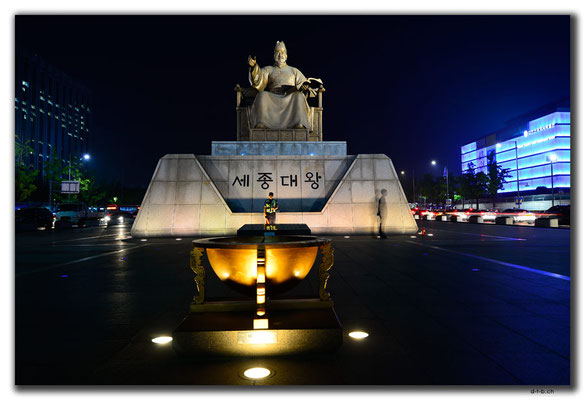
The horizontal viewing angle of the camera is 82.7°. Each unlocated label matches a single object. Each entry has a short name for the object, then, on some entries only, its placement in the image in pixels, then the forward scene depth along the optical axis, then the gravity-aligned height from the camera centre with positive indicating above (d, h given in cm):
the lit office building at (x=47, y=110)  8288 +2720
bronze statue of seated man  1839 +563
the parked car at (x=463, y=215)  3558 -142
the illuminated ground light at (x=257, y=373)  241 -126
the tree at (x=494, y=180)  5875 +392
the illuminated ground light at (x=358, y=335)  317 -128
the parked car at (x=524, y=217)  2834 -129
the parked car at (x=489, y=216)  3303 -139
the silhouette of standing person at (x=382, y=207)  1483 -23
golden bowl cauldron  296 -54
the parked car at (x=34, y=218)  2147 -91
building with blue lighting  7100 +1316
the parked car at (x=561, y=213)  2315 -89
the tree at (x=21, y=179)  3394 +269
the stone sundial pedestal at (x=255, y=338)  273 -112
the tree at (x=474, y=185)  5891 +314
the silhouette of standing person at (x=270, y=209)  1198 -21
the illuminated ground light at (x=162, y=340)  309 -129
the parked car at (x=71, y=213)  2464 -68
